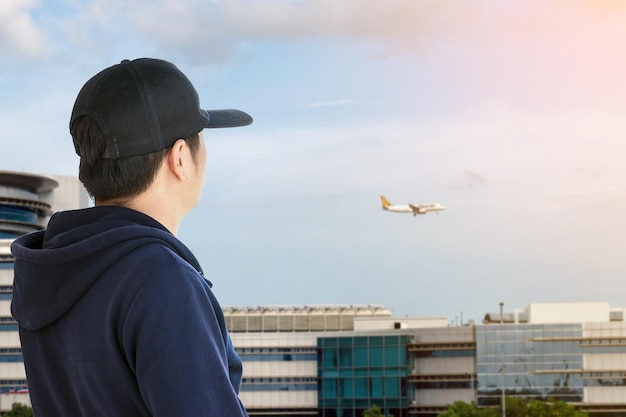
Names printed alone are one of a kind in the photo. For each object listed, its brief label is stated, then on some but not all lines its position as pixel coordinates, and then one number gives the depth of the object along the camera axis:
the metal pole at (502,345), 85.64
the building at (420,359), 85.12
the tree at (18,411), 86.12
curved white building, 93.31
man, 1.88
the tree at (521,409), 76.62
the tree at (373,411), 86.35
